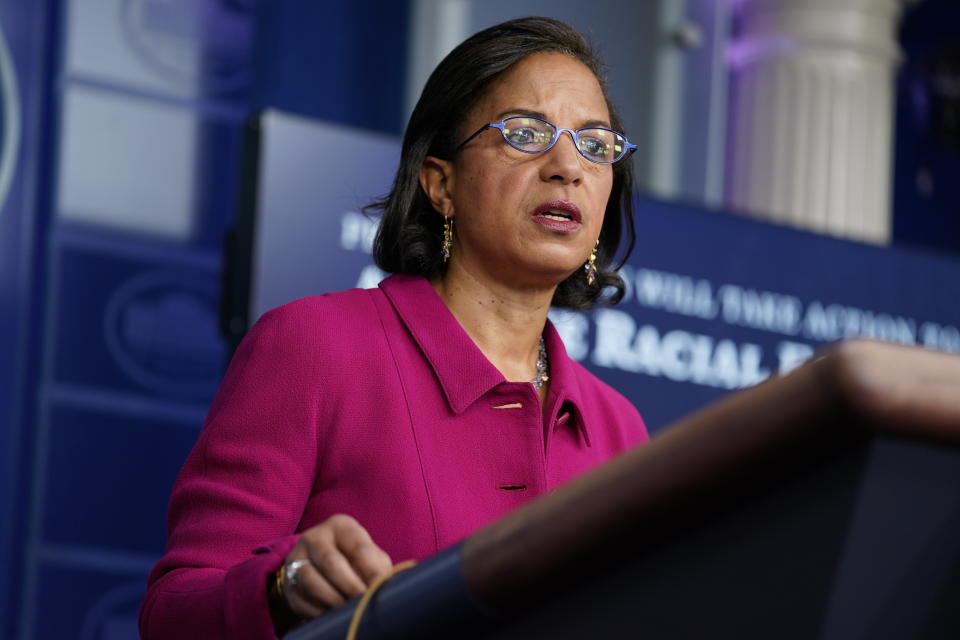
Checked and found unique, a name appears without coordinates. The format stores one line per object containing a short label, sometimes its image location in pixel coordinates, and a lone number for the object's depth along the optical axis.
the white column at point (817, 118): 8.67
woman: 4.90
